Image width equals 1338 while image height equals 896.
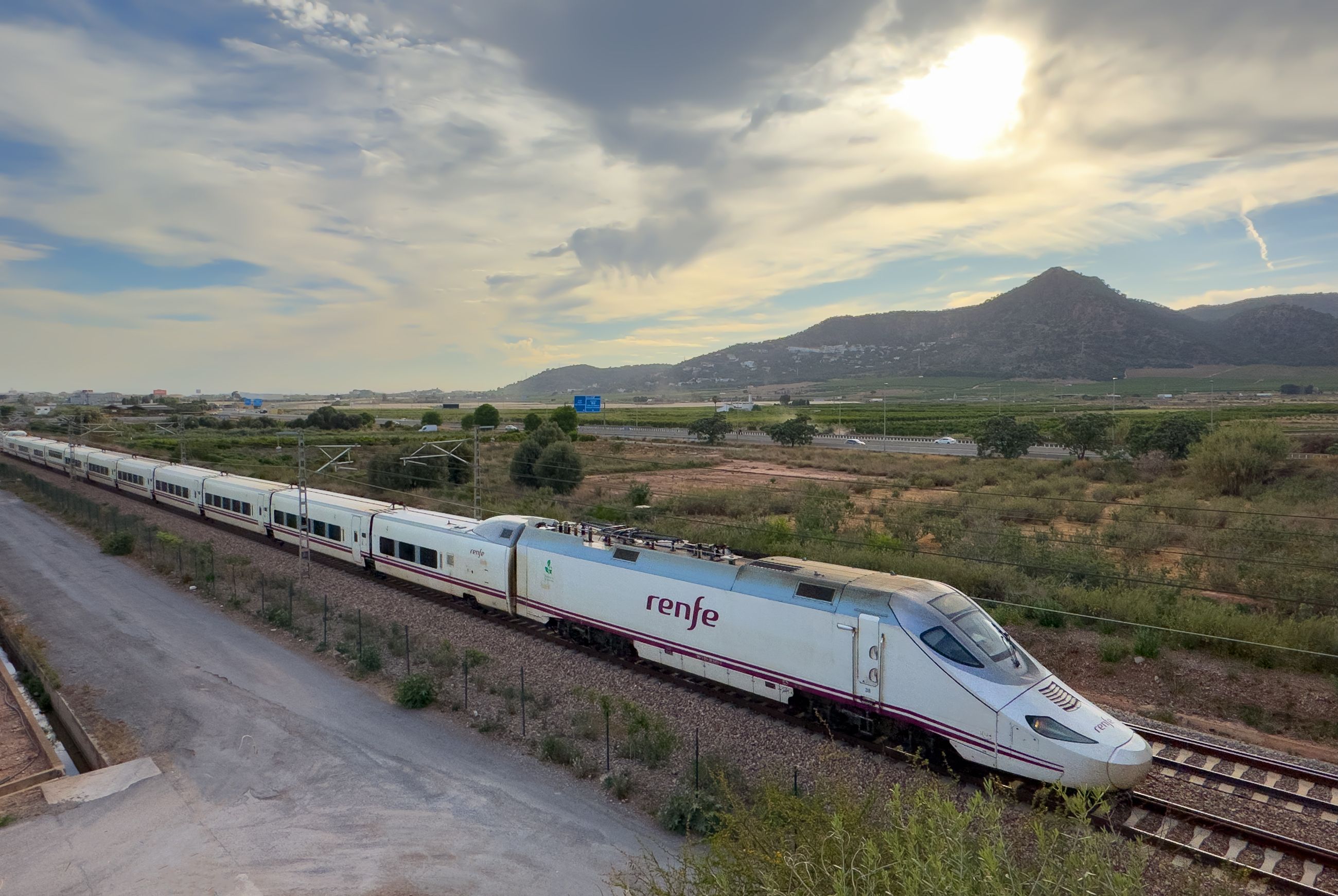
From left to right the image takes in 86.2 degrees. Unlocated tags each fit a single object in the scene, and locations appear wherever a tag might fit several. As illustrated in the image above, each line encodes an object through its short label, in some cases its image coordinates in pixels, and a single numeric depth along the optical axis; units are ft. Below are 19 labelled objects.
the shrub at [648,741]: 43.57
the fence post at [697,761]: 37.68
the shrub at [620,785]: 40.37
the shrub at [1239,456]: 120.16
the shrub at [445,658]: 59.00
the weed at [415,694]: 52.65
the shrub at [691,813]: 36.09
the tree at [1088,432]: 177.06
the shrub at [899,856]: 16.43
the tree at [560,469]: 154.10
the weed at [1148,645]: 57.21
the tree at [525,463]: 163.63
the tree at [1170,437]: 158.20
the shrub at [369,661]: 59.26
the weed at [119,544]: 102.73
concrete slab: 41.86
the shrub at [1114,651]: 57.26
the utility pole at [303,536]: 85.81
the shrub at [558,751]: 44.14
